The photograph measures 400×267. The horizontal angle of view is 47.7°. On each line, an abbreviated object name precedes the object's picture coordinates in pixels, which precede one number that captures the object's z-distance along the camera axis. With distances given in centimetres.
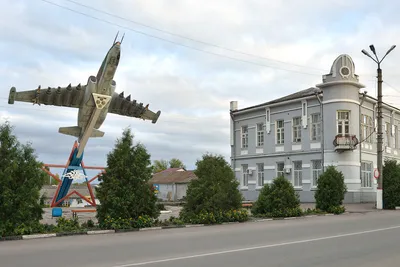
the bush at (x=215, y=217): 2017
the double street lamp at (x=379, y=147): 3094
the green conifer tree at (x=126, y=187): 1781
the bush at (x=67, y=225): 1635
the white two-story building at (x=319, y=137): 3894
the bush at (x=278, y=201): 2364
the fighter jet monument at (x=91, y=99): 2634
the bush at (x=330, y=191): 2736
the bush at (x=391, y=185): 3145
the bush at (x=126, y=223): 1733
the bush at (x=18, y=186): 1516
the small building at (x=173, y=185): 6169
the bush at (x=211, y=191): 2080
